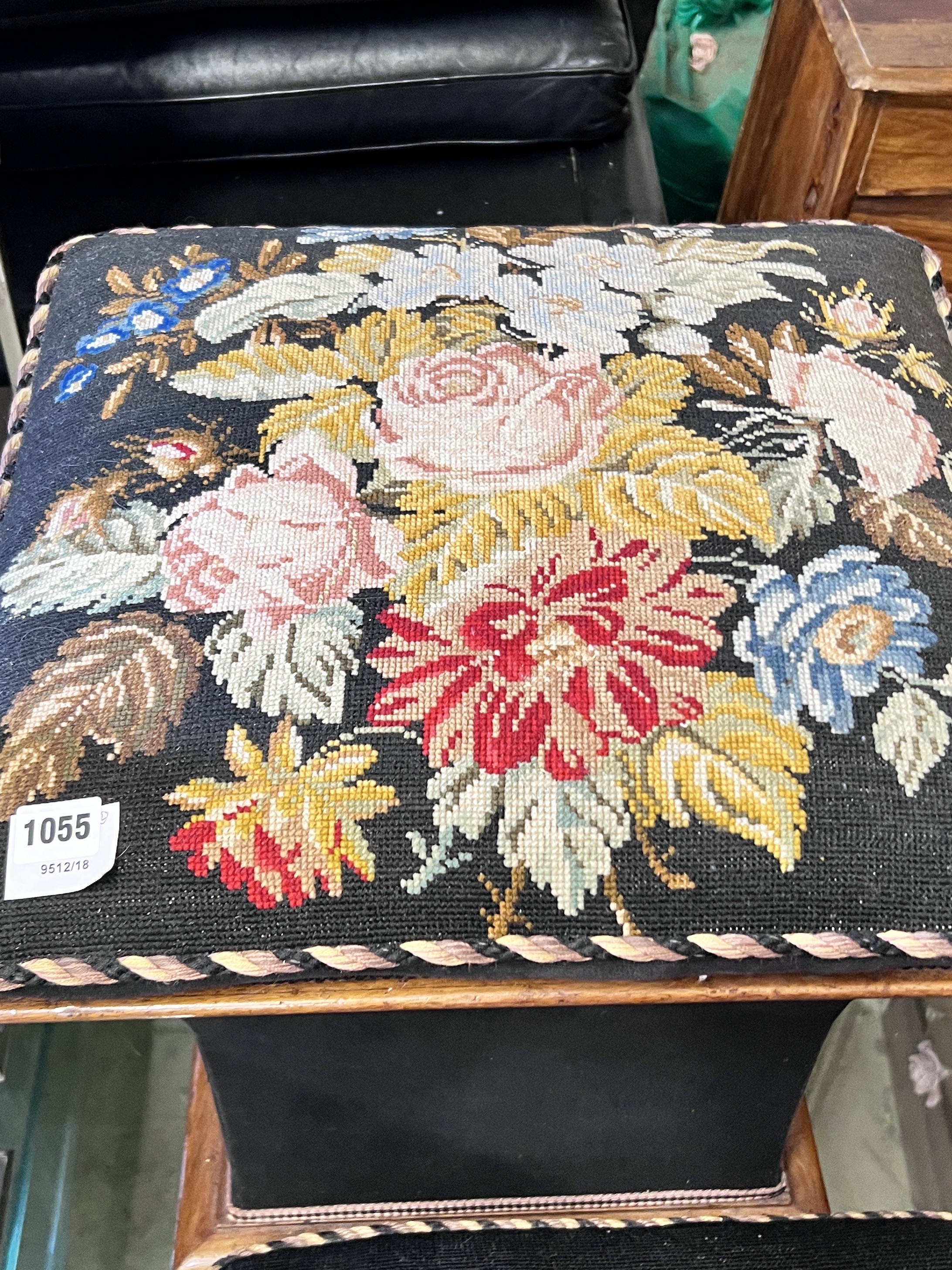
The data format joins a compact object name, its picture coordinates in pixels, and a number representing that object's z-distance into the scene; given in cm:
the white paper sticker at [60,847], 48
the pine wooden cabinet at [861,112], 83
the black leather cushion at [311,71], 104
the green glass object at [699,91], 136
